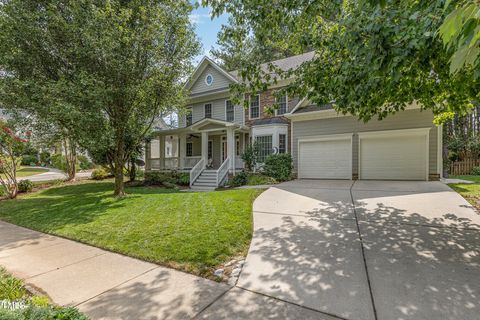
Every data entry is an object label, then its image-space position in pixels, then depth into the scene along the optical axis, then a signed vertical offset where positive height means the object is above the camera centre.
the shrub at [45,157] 29.44 +0.08
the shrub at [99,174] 18.19 -1.21
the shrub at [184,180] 15.41 -1.45
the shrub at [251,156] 14.01 +0.00
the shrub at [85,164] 26.16 -0.69
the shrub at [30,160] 32.11 -0.23
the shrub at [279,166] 13.02 -0.55
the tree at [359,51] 3.22 +1.59
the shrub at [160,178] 15.89 -1.40
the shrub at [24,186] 12.96 -1.46
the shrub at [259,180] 12.55 -1.24
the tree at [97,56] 8.05 +3.59
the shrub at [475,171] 14.92 -1.07
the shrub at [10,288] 2.96 -1.63
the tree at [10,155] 10.67 +0.16
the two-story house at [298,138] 11.15 +0.94
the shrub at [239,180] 13.61 -1.32
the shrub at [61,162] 18.27 -0.30
